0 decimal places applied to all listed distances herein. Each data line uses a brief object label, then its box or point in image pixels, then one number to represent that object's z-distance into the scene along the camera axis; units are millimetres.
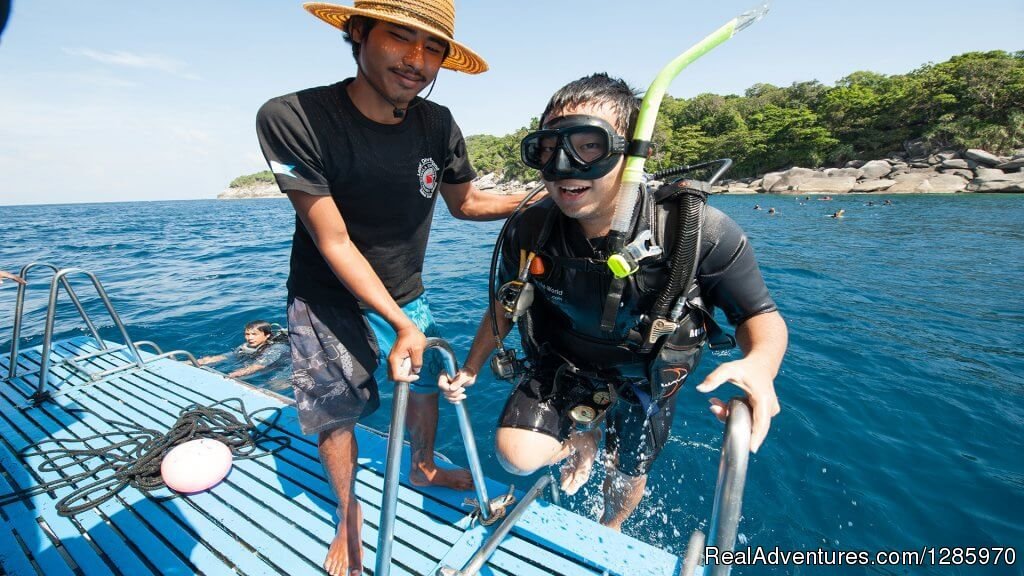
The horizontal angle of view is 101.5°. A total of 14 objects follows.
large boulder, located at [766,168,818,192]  43844
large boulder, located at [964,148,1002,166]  35312
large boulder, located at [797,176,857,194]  40031
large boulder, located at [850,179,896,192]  37969
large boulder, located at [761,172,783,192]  46147
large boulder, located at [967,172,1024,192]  31141
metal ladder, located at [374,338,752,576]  1242
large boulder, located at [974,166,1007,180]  32725
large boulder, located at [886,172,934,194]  35688
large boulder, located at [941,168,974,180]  35156
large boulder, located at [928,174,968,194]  34250
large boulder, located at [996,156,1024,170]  33500
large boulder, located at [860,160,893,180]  40031
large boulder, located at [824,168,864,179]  41062
